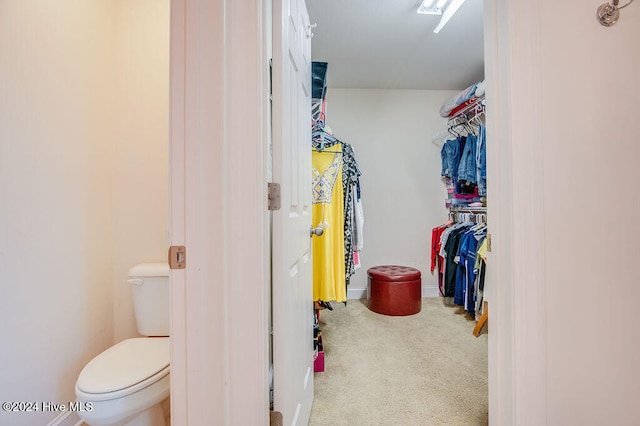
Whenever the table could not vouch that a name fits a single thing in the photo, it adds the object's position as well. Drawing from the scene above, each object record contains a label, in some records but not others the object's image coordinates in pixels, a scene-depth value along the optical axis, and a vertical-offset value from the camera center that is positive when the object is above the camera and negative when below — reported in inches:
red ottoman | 103.0 -29.8
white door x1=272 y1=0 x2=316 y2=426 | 34.0 -0.1
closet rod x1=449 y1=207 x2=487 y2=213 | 105.1 +2.3
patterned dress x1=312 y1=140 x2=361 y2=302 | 78.0 +6.8
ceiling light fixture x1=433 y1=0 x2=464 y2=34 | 66.7 +52.7
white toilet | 36.2 -22.9
